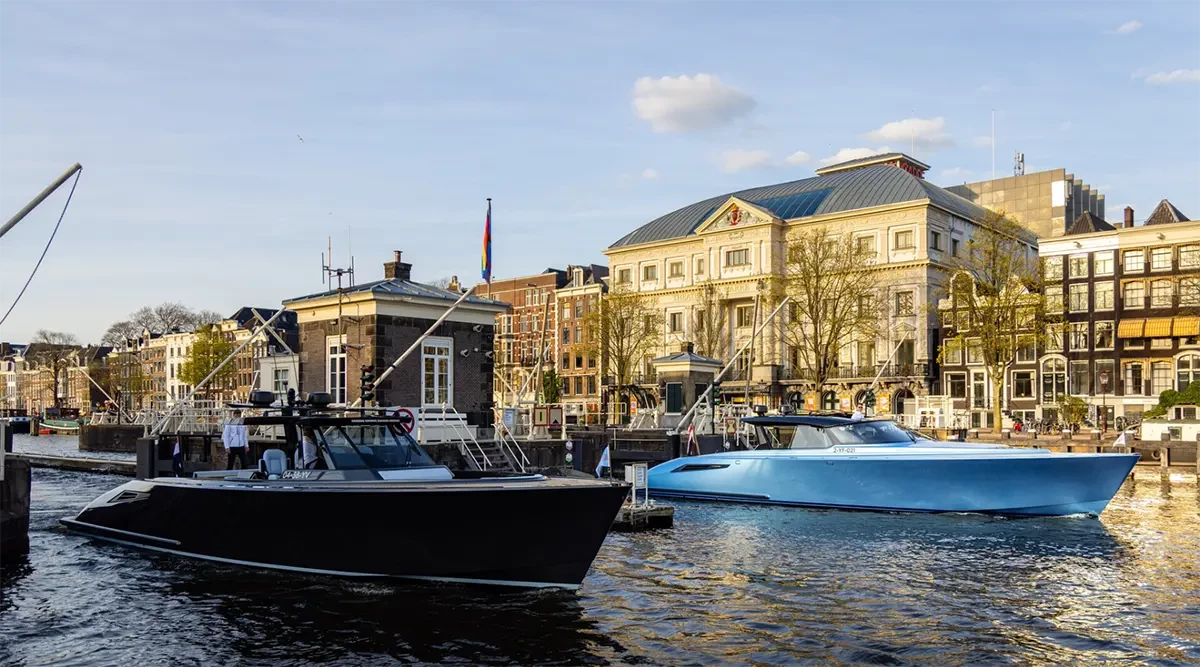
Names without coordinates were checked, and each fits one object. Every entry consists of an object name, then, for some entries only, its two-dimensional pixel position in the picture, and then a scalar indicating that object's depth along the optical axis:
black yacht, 14.34
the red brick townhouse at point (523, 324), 95.62
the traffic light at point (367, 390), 21.73
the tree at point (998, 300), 49.97
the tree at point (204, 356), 91.19
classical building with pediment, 71.19
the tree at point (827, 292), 55.88
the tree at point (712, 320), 74.69
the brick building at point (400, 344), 33.53
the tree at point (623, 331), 71.38
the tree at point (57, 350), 127.56
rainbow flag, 28.97
